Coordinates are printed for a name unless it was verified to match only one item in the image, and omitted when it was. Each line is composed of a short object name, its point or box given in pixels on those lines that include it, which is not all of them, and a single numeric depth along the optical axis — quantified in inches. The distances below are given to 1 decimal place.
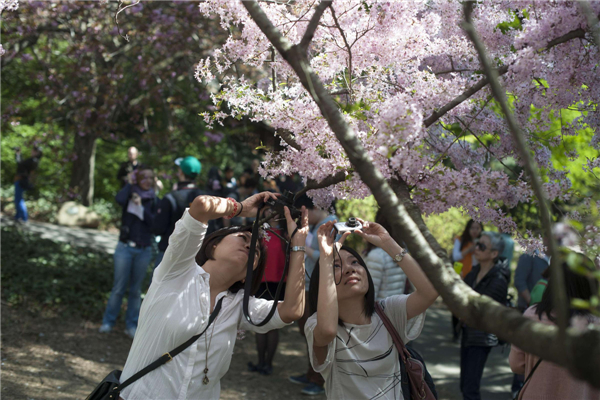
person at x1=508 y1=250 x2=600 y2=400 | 106.3
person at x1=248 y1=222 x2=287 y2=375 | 224.7
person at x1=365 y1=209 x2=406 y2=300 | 207.5
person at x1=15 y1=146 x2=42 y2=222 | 442.9
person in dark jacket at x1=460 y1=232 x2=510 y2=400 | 191.2
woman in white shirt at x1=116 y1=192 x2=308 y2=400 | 96.7
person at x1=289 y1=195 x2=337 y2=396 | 236.1
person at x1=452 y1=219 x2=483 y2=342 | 285.5
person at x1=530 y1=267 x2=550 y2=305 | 209.9
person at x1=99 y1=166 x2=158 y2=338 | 262.8
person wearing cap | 251.0
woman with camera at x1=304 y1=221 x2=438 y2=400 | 107.8
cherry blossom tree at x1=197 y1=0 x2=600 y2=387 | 73.4
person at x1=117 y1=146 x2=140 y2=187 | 280.7
